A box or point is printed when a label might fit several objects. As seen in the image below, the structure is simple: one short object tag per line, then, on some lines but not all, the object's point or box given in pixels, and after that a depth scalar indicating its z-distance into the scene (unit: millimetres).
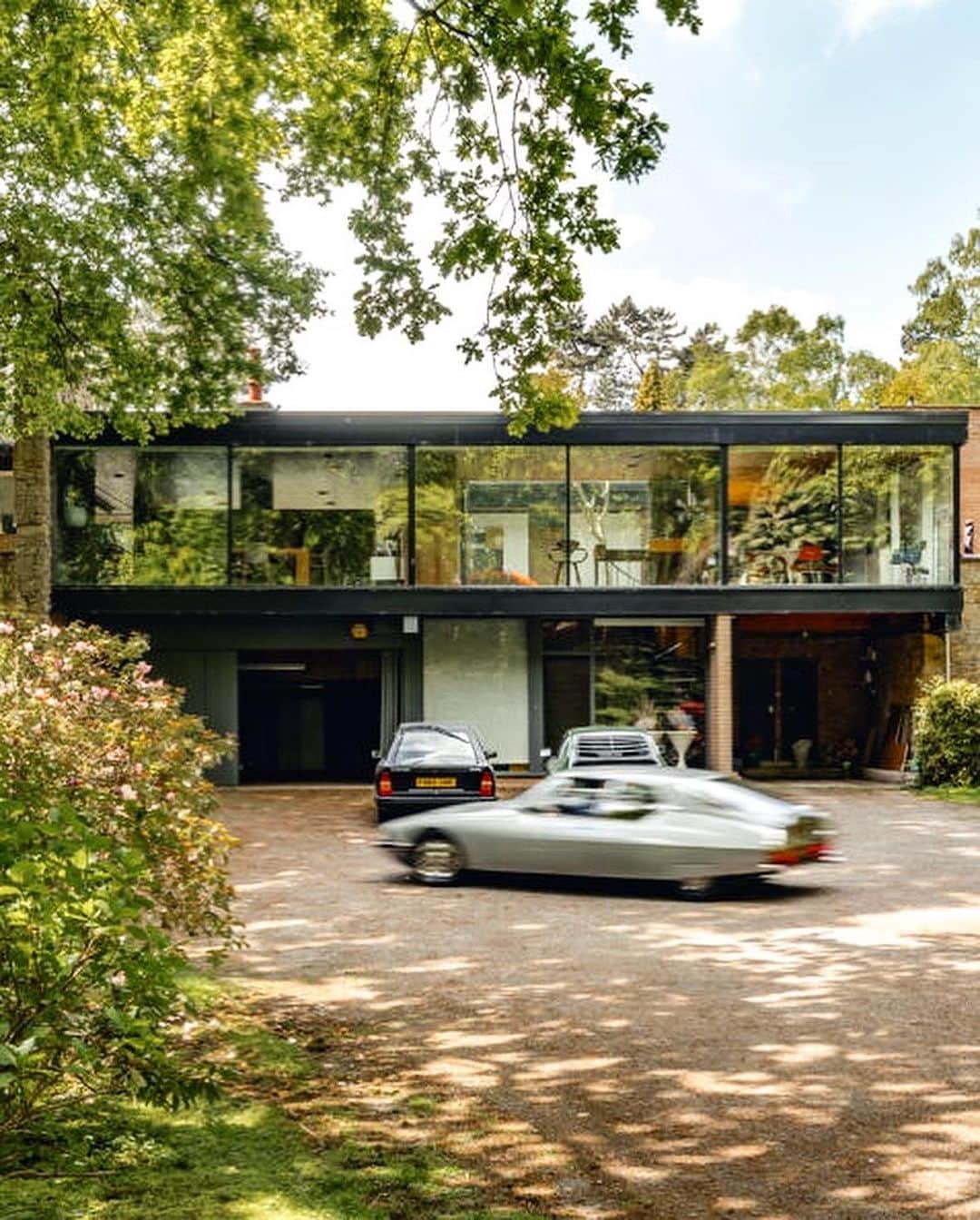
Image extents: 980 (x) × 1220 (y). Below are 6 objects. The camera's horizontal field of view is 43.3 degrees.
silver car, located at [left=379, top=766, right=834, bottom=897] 11703
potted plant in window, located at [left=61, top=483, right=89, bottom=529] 23000
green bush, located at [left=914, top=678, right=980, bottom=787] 21672
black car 15734
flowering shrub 3607
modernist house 22906
